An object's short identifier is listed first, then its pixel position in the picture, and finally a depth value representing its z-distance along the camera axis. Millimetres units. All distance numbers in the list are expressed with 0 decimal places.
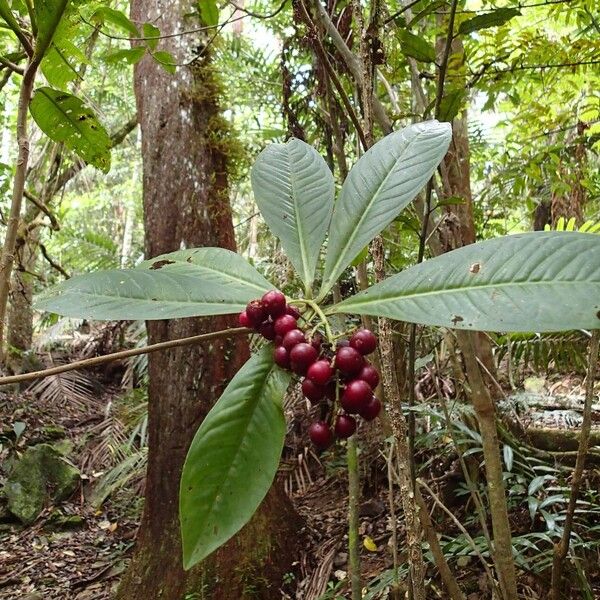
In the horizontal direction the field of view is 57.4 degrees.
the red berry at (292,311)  707
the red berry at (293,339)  653
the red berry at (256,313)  691
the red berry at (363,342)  689
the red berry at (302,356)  633
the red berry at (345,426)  679
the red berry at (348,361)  644
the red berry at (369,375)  653
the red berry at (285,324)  678
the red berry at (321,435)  684
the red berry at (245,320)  710
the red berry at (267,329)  706
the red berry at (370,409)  654
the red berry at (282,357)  667
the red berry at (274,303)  686
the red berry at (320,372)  621
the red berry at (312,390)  638
